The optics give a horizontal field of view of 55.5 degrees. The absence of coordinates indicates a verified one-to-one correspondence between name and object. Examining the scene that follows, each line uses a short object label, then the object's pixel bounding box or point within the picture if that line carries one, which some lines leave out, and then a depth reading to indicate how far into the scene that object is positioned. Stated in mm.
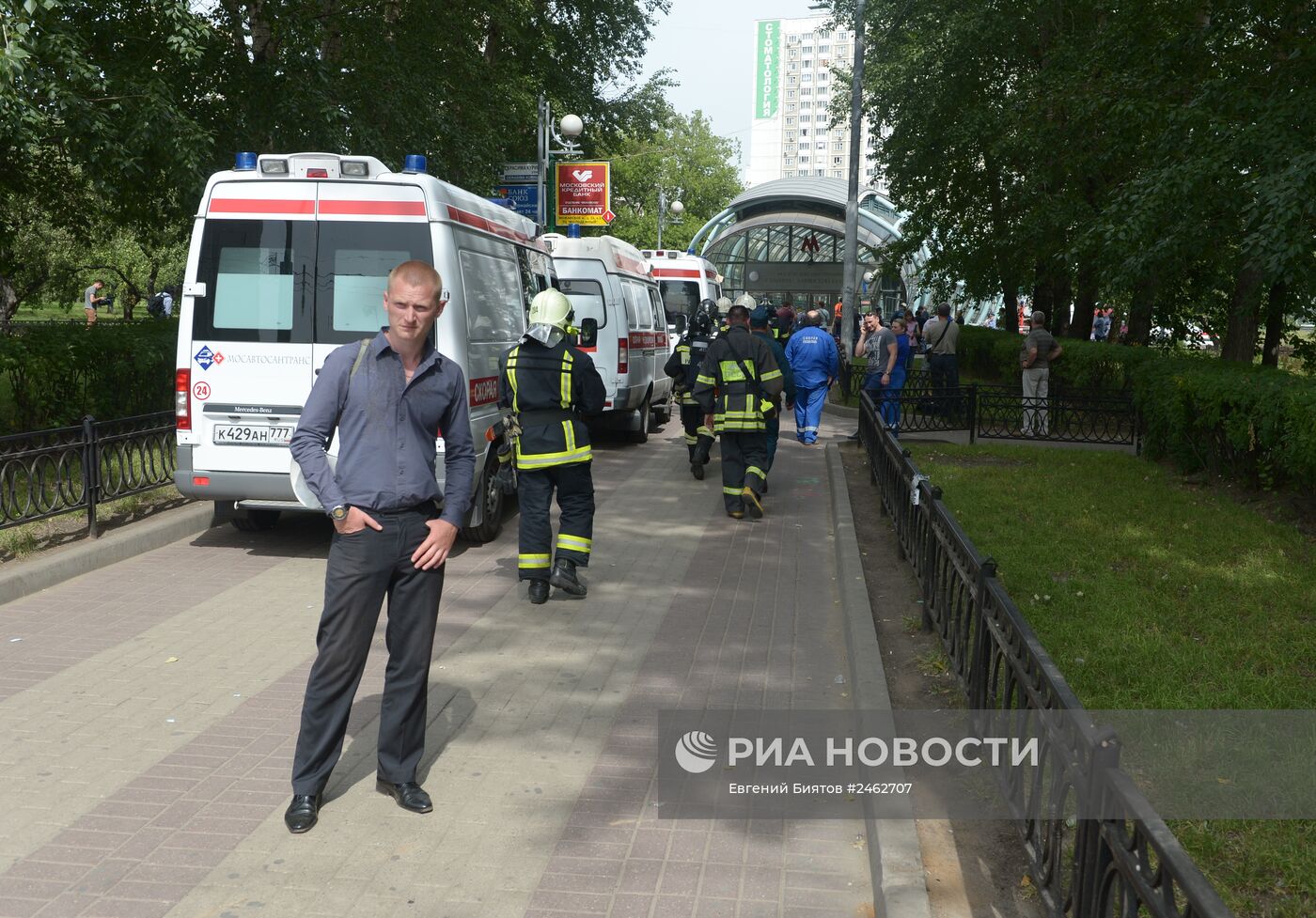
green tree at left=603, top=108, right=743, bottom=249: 72812
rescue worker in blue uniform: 15680
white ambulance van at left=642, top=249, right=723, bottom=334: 25766
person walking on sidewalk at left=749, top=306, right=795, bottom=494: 11958
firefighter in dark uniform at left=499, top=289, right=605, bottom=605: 7723
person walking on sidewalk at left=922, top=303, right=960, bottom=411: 19703
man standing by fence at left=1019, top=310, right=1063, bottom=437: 17688
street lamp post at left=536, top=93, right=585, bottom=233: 23875
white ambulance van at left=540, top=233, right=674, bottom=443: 16219
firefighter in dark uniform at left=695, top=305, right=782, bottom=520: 11008
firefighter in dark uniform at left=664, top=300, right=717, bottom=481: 13555
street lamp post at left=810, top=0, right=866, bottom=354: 28281
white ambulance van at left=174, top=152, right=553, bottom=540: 8750
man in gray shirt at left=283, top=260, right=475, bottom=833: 4328
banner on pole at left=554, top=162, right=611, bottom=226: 28766
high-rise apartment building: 184000
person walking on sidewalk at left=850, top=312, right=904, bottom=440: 17734
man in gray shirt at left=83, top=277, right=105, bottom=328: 36750
